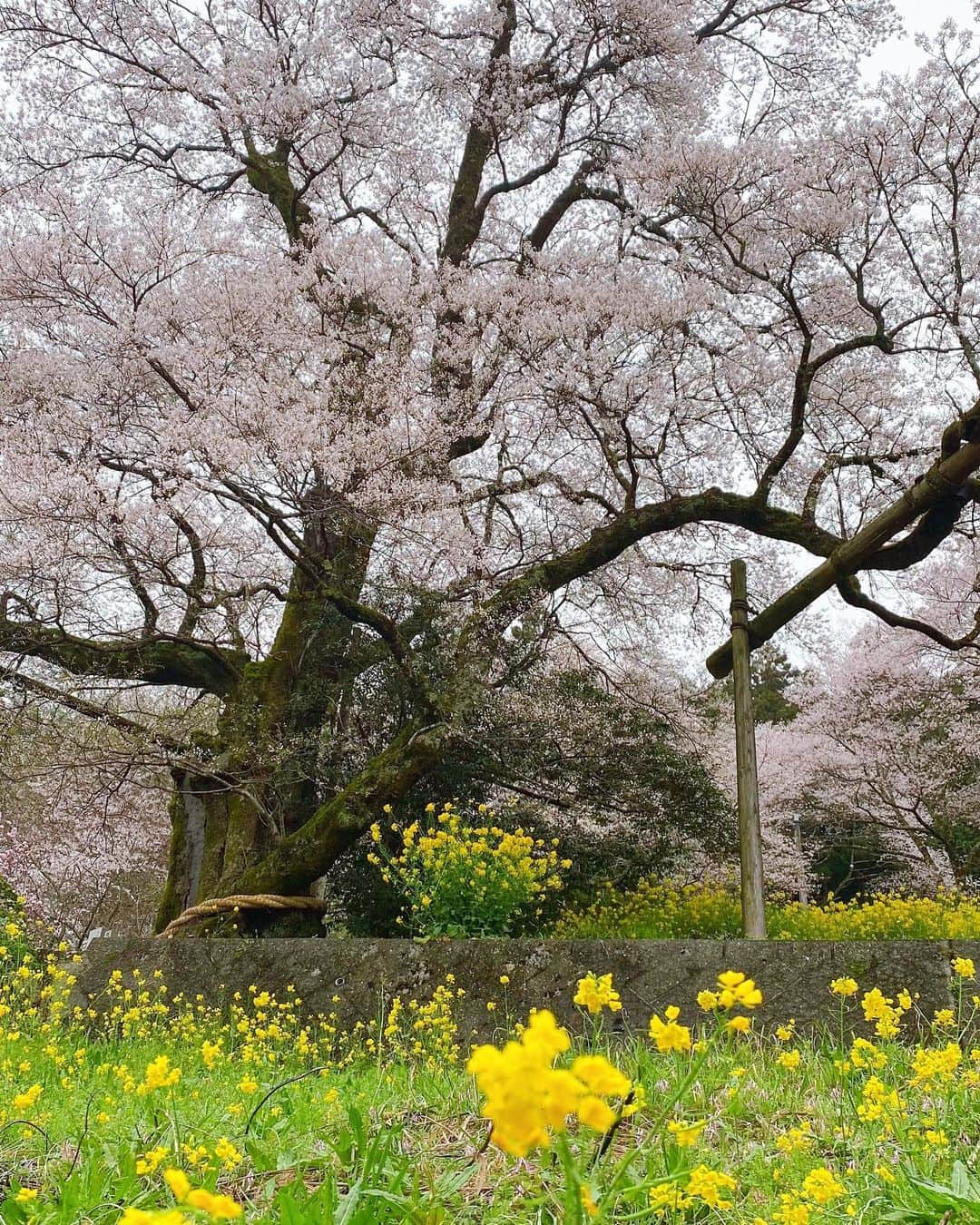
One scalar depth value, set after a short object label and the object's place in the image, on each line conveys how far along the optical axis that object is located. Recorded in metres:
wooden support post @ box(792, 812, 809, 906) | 11.64
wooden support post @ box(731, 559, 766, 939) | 5.93
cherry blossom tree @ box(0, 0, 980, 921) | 6.88
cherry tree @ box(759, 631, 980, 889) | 13.62
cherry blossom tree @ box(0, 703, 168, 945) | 7.22
